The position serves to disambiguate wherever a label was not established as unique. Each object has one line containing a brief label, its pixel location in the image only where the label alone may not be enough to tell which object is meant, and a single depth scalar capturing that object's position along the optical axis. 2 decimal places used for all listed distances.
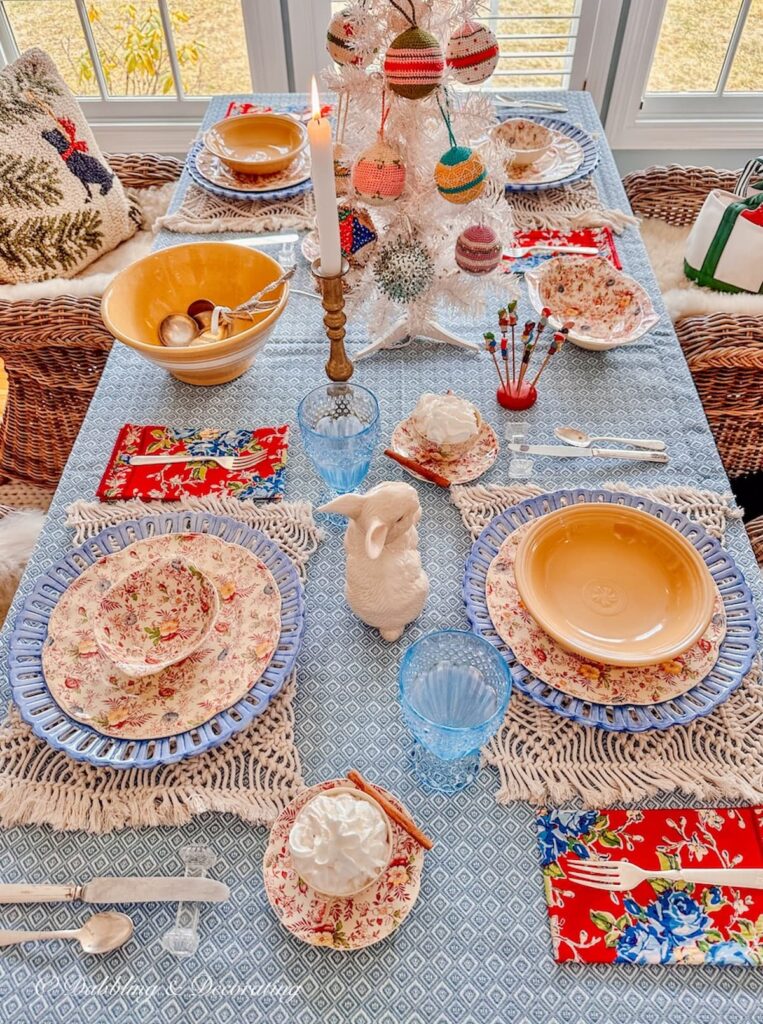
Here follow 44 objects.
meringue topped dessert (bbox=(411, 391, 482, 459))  1.01
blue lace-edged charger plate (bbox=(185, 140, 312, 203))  1.51
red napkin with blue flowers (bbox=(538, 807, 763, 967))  0.64
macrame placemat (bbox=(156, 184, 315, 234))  1.46
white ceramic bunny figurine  0.76
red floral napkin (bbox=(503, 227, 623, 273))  1.35
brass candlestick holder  0.89
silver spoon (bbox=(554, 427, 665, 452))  1.05
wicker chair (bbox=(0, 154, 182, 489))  1.43
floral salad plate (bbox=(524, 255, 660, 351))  1.23
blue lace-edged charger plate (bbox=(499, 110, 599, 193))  1.50
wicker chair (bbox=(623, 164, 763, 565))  1.27
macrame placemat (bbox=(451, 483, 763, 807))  0.73
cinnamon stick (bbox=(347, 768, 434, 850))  0.67
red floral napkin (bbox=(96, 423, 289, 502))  1.01
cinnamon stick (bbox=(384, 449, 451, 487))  1.00
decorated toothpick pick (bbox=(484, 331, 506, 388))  1.04
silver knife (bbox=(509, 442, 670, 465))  1.03
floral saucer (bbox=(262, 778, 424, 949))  0.64
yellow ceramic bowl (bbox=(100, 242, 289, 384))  1.09
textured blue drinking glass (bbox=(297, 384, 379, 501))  0.96
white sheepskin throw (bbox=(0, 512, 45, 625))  1.25
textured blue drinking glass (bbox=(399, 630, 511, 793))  0.73
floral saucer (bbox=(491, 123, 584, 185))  1.51
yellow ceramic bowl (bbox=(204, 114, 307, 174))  1.61
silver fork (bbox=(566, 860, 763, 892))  0.67
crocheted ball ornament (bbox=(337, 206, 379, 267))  1.06
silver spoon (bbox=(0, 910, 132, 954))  0.65
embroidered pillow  1.58
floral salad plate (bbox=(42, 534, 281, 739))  0.77
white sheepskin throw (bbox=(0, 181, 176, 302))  1.50
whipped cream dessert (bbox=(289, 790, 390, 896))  0.63
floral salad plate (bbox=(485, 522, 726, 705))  0.78
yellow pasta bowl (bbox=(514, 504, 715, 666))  0.81
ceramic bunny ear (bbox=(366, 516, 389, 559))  0.74
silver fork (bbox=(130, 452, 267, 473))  1.05
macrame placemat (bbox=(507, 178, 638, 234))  1.44
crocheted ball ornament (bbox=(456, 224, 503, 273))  1.04
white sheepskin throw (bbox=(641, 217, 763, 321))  1.44
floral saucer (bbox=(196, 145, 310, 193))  1.53
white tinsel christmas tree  0.93
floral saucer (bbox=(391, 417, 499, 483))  1.01
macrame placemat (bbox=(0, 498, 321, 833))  0.72
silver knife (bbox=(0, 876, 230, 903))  0.67
